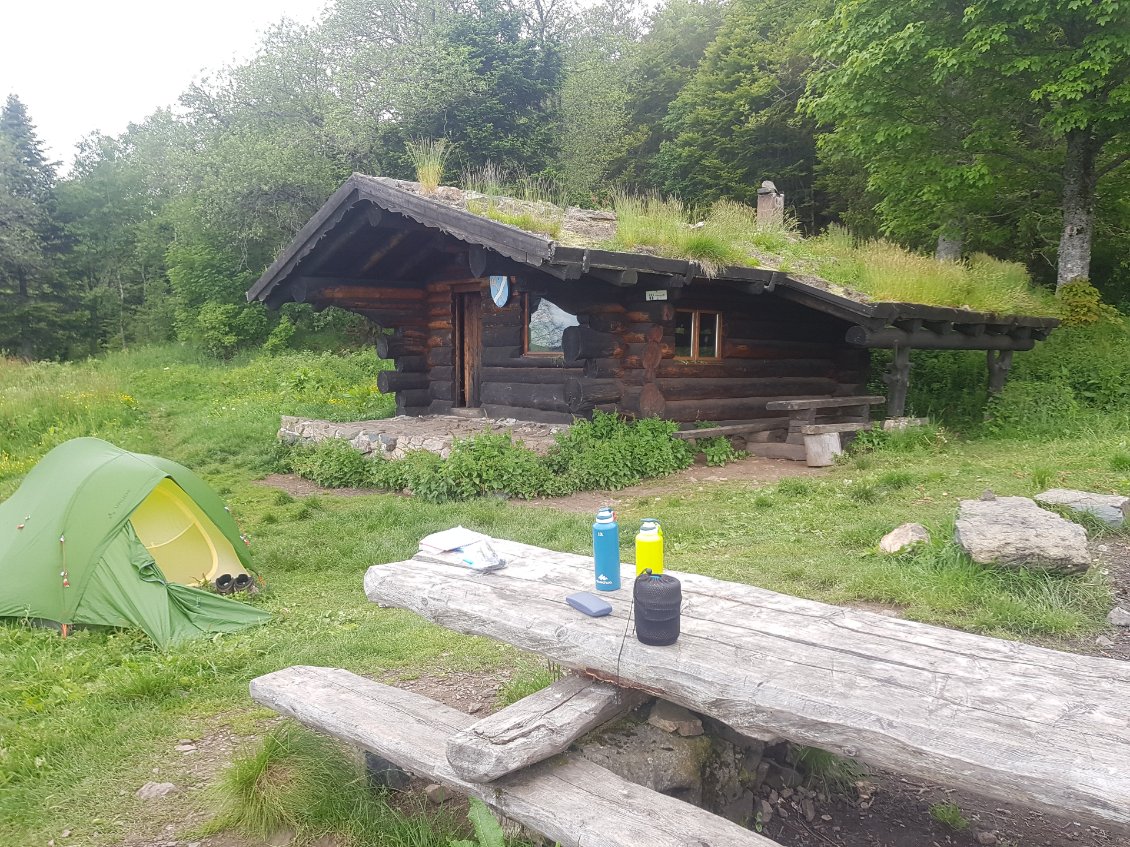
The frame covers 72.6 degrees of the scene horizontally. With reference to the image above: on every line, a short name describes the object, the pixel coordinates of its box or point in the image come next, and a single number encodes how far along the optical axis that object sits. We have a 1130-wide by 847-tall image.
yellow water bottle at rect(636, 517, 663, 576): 2.83
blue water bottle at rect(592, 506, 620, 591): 3.00
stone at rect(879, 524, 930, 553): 5.52
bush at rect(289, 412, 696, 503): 8.69
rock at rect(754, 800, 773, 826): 3.05
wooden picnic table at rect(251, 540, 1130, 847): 1.88
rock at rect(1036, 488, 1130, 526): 5.71
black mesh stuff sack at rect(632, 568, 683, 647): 2.51
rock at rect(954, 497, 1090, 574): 4.73
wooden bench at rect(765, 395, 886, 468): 10.12
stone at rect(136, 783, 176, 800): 3.22
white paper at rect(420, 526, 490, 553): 3.70
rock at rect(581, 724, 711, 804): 2.78
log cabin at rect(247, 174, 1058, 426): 9.36
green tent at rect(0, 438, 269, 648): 4.98
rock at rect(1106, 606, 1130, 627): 4.35
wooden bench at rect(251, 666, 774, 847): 2.18
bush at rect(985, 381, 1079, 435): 11.27
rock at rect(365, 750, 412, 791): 3.09
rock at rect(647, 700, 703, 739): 2.94
